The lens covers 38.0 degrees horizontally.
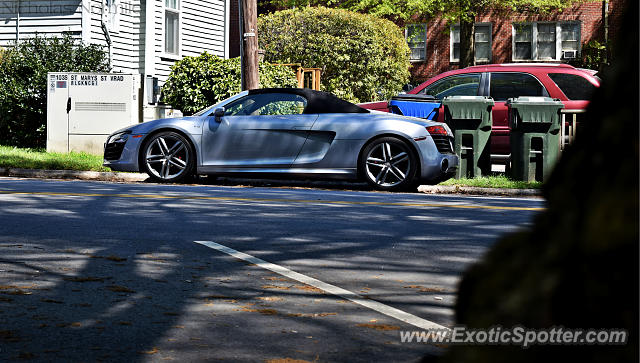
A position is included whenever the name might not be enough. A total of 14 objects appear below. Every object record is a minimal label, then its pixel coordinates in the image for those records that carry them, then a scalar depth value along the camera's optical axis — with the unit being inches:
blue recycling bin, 622.8
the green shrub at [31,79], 775.1
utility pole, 693.3
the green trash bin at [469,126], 607.2
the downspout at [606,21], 1494.8
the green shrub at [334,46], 1194.6
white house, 886.4
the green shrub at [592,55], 1492.4
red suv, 628.1
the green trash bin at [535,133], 593.0
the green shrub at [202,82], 829.2
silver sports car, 524.7
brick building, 1573.6
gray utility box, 722.8
